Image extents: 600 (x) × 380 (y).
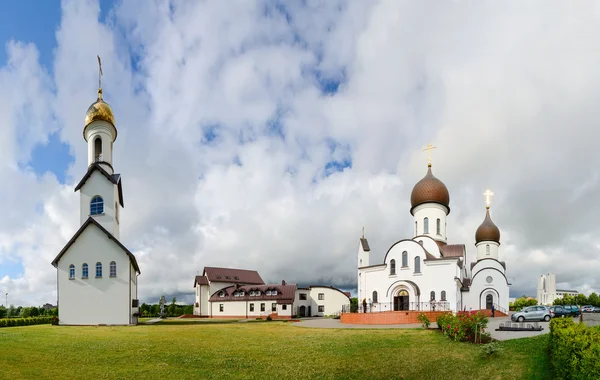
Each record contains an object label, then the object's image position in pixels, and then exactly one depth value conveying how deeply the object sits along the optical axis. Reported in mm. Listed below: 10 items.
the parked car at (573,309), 35428
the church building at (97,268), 30812
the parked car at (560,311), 34844
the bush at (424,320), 23261
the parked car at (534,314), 29281
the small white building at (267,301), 57469
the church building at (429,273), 37938
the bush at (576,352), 8219
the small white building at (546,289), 127562
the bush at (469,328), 17234
